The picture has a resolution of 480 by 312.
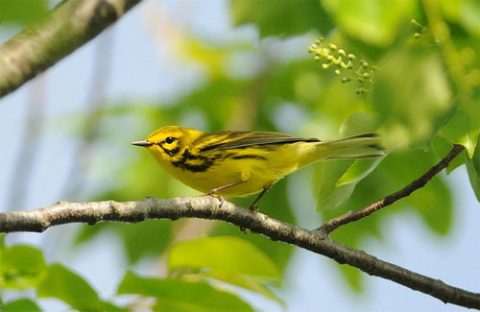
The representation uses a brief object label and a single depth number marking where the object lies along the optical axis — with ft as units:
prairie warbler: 27.30
